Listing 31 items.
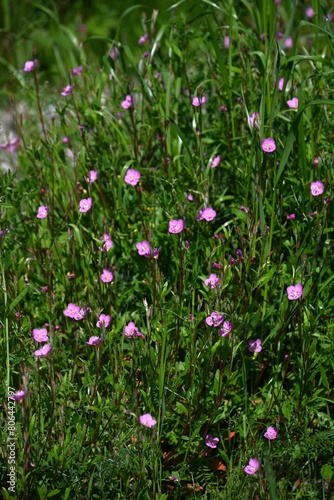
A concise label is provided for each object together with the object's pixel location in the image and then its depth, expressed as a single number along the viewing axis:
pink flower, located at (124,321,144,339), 4.75
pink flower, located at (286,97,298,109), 5.94
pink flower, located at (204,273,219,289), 4.70
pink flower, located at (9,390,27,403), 4.12
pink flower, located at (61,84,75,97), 6.23
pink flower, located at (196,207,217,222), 5.34
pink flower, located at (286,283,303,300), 4.64
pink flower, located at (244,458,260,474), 4.29
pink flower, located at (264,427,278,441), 4.52
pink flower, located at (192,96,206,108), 5.59
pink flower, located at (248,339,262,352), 4.90
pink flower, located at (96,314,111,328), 4.48
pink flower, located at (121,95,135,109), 6.11
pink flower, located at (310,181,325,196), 5.29
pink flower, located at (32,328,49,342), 4.90
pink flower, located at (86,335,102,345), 4.53
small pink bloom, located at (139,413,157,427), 4.20
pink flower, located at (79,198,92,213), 5.61
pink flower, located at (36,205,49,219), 5.59
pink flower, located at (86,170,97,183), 5.55
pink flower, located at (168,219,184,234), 4.98
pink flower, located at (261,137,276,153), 5.21
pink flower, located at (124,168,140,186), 5.73
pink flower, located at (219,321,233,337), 4.59
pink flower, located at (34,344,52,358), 4.51
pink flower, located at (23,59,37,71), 6.44
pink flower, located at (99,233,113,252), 4.90
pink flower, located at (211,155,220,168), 5.82
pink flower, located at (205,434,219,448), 4.65
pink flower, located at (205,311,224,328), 4.51
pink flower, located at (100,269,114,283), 5.00
